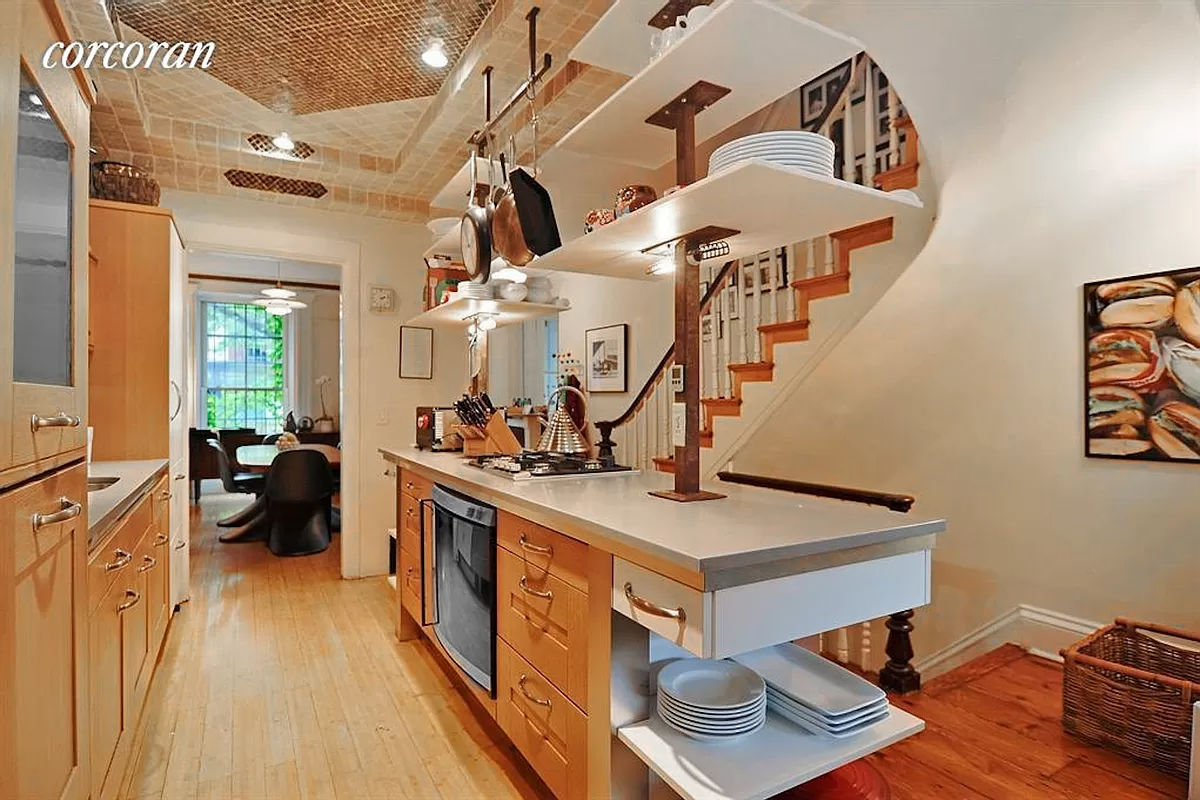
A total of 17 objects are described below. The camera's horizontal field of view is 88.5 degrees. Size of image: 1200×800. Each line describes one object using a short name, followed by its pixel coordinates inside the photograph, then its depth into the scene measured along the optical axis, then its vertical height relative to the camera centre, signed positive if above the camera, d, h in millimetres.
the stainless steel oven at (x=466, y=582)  2041 -693
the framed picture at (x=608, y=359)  4938 +295
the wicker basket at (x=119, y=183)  3115 +1065
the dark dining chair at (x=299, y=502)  4852 -887
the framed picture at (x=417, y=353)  4672 +304
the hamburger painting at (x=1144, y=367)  2551 +135
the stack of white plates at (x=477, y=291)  2939 +490
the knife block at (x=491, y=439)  2986 -221
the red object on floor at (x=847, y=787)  1440 -932
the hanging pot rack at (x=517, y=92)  2260 +1203
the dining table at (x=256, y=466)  5098 -622
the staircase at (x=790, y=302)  2566 +475
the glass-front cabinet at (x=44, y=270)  914 +216
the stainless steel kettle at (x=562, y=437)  2621 -186
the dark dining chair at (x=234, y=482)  6027 -890
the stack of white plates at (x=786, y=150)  1378 +556
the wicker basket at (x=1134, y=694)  1938 -1001
